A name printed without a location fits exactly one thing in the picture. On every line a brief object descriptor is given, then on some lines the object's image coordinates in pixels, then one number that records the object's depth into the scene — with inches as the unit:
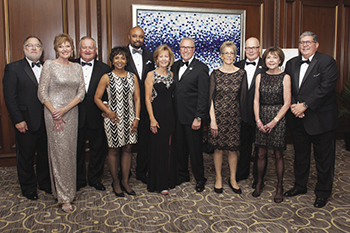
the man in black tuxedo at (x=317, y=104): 119.0
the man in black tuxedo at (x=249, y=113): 141.7
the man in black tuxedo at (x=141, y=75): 148.5
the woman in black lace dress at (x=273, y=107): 123.1
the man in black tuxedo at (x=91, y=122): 136.7
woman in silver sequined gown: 115.1
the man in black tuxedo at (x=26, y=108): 126.4
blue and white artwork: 205.0
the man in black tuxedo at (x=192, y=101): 136.1
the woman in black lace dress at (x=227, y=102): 131.3
